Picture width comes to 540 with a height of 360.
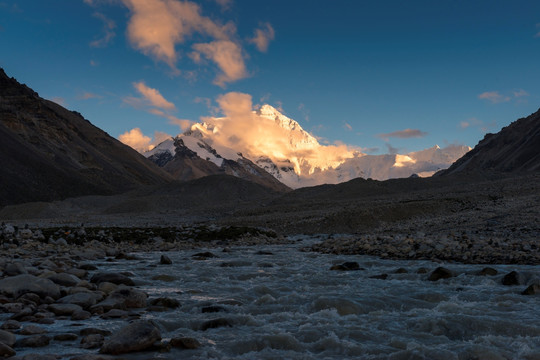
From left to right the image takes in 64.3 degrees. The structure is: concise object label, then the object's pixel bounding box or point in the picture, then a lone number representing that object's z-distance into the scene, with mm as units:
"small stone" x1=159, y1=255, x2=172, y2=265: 20719
